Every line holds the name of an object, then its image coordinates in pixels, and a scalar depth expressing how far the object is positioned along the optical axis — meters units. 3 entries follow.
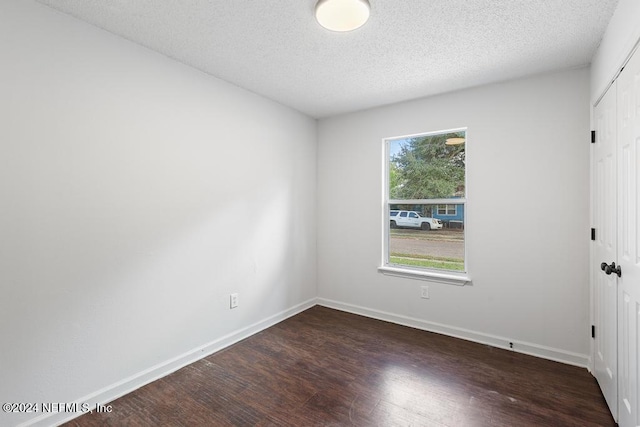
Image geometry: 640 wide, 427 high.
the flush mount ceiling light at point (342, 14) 1.67
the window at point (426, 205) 3.10
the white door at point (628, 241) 1.46
